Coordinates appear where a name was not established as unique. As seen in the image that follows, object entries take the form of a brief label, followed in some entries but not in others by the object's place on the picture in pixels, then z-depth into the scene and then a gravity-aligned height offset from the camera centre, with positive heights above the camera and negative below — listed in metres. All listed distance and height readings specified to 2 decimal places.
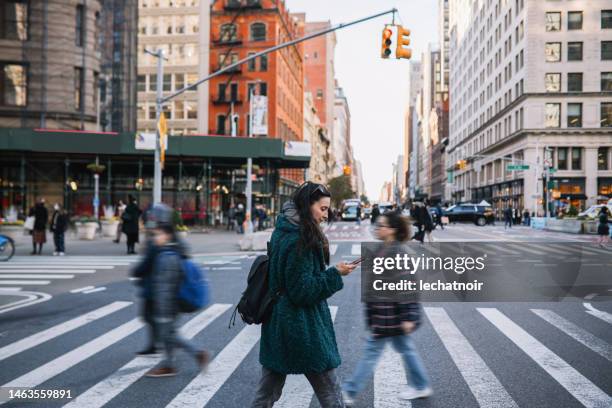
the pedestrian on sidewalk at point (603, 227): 22.86 -1.02
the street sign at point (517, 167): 45.33 +2.82
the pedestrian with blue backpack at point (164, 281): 5.80 -0.88
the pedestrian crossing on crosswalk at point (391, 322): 4.95 -1.10
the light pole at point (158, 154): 19.62 +1.56
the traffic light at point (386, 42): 15.03 +4.25
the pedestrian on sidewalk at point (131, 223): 19.92 -0.92
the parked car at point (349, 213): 61.22 -1.49
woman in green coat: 3.50 -0.63
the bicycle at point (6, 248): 17.92 -1.70
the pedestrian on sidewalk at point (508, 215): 42.62 -1.07
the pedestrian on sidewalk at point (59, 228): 19.61 -1.13
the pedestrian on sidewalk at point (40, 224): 19.47 -0.98
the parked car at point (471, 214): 50.66 -1.21
